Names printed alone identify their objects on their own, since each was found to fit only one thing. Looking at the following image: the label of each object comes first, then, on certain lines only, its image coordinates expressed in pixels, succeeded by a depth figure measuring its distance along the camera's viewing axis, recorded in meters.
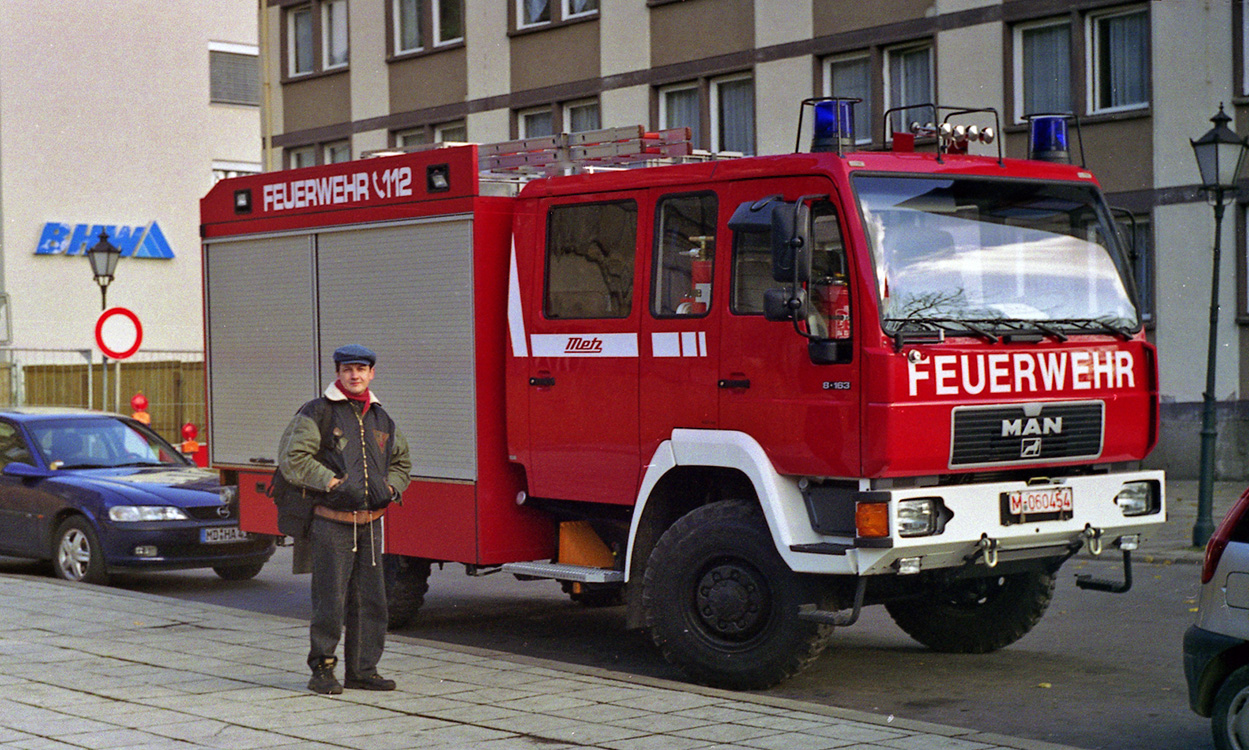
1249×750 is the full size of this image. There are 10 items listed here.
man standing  8.03
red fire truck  8.00
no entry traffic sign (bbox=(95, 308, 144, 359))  19.08
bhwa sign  38.69
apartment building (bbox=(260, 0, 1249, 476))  22.06
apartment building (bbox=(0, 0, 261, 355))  38.41
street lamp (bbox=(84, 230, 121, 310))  24.95
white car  6.17
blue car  13.39
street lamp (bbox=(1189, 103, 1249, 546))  14.94
